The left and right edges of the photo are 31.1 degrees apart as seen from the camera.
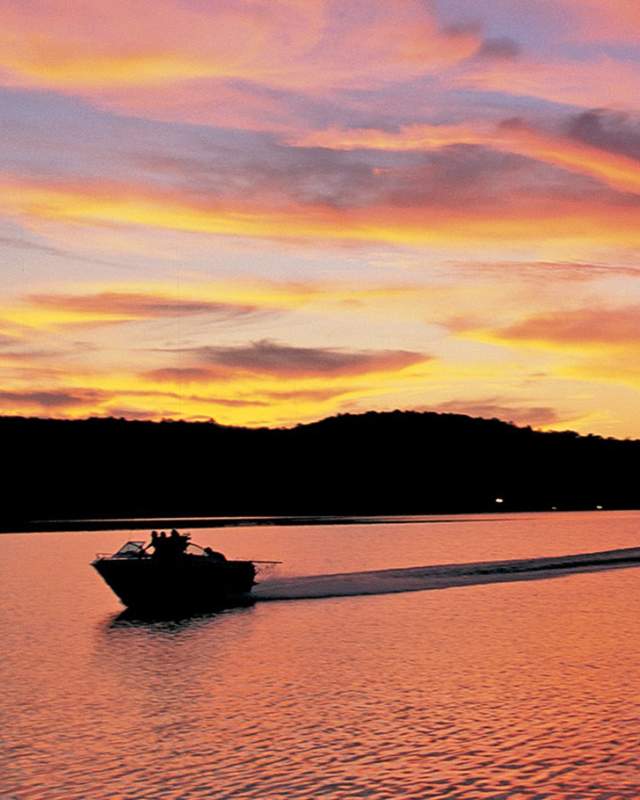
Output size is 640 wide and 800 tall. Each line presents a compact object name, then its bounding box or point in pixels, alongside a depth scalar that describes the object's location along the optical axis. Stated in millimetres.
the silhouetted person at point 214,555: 65875
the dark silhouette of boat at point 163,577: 61406
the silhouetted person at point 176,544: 61625
